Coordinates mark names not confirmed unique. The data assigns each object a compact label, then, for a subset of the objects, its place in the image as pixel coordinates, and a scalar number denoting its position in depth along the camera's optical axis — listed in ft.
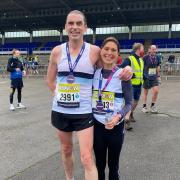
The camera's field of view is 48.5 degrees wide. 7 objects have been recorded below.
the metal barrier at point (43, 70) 46.75
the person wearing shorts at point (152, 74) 18.07
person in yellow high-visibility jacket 14.07
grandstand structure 78.25
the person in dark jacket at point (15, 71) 19.47
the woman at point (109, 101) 6.52
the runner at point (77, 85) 6.55
